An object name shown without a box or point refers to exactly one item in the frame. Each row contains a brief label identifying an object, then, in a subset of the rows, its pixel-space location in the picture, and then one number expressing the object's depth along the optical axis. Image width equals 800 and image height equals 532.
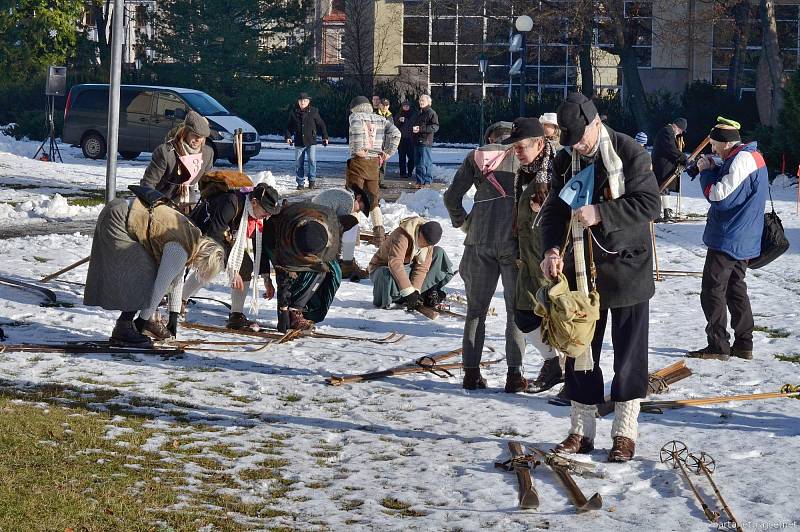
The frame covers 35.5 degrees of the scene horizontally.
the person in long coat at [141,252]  8.57
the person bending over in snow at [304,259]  9.26
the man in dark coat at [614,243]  6.01
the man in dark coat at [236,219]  9.10
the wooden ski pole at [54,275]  11.41
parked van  28.02
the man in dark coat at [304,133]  22.59
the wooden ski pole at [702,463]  5.91
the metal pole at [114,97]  12.41
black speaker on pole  27.84
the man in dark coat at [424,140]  23.86
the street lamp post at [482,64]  31.34
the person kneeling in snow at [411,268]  10.57
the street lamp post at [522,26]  29.31
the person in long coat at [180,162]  9.81
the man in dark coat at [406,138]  25.42
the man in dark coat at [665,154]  15.27
